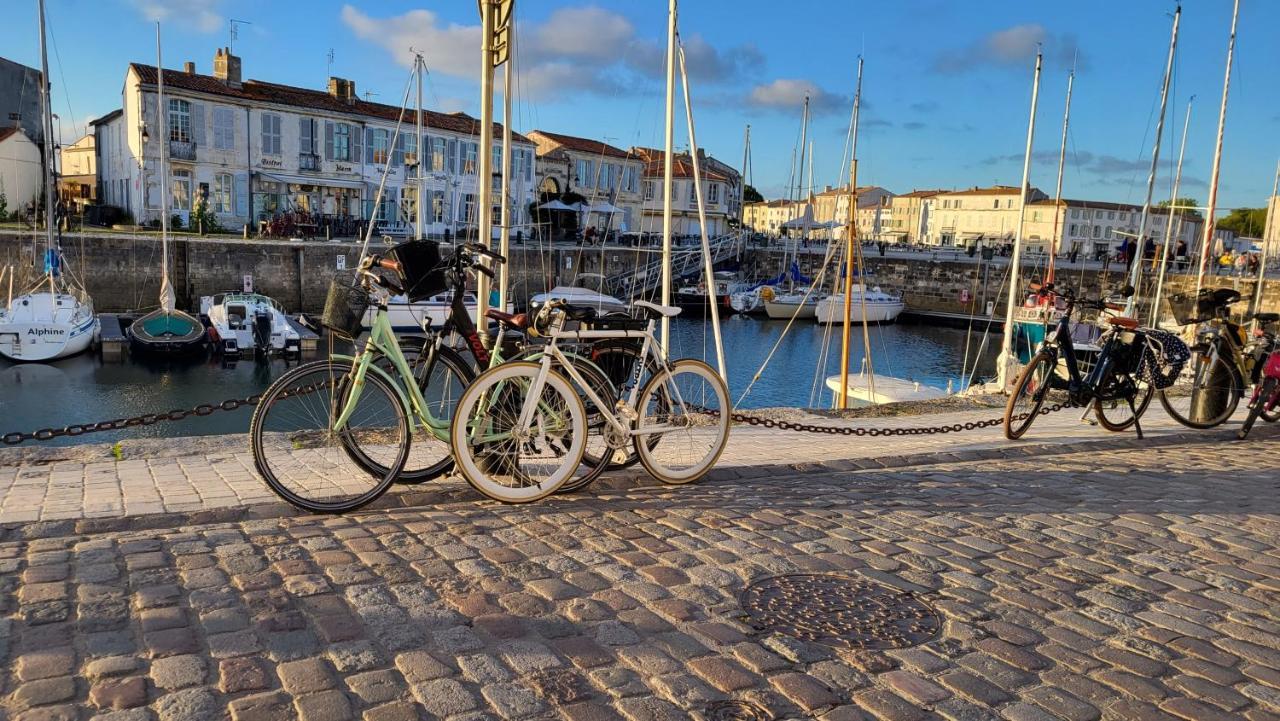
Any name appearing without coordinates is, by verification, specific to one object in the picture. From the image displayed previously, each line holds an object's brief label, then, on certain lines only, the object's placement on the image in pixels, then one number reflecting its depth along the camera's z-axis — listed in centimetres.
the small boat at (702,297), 4878
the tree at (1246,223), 9962
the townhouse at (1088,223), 9112
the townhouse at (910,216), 11390
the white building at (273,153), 4266
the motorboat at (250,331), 2911
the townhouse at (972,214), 9962
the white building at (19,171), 4386
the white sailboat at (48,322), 2684
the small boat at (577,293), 3938
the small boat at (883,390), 2220
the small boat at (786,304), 4831
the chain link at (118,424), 545
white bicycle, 497
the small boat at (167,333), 2847
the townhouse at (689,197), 6888
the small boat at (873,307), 4662
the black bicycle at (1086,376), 789
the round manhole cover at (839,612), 349
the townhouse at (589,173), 6488
